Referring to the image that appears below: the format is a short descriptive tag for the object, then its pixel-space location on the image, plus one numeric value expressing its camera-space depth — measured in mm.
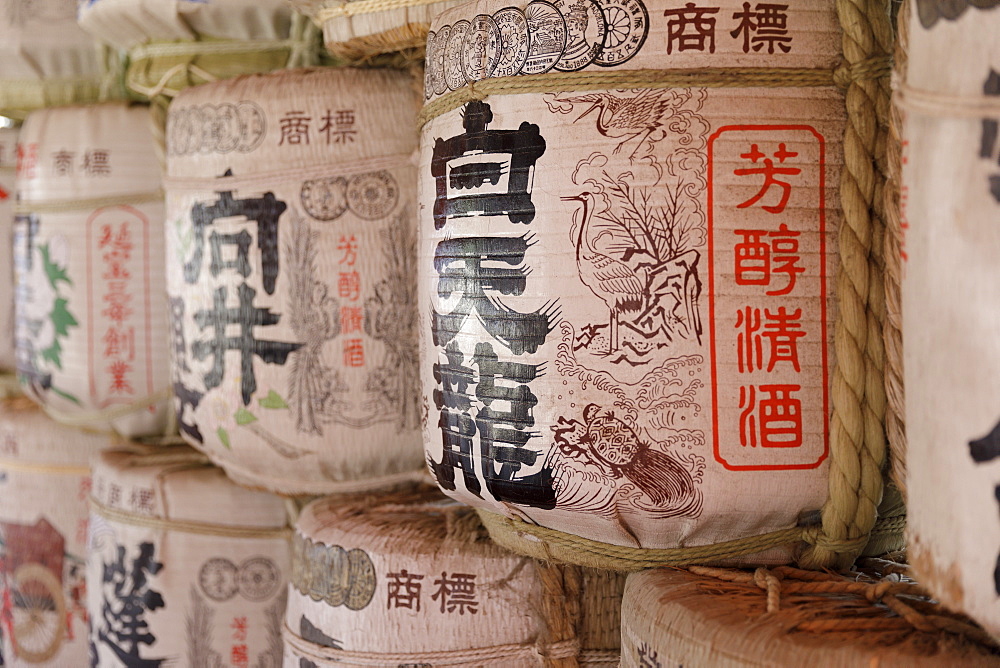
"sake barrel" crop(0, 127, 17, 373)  1576
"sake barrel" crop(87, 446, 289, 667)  1182
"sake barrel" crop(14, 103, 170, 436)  1294
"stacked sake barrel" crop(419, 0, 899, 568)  688
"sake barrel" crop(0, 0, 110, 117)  1387
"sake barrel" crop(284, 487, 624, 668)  882
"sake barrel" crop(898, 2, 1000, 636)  493
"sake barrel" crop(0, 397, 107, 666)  1481
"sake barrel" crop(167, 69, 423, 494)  1013
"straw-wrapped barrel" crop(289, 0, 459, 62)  912
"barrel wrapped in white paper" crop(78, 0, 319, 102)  1102
